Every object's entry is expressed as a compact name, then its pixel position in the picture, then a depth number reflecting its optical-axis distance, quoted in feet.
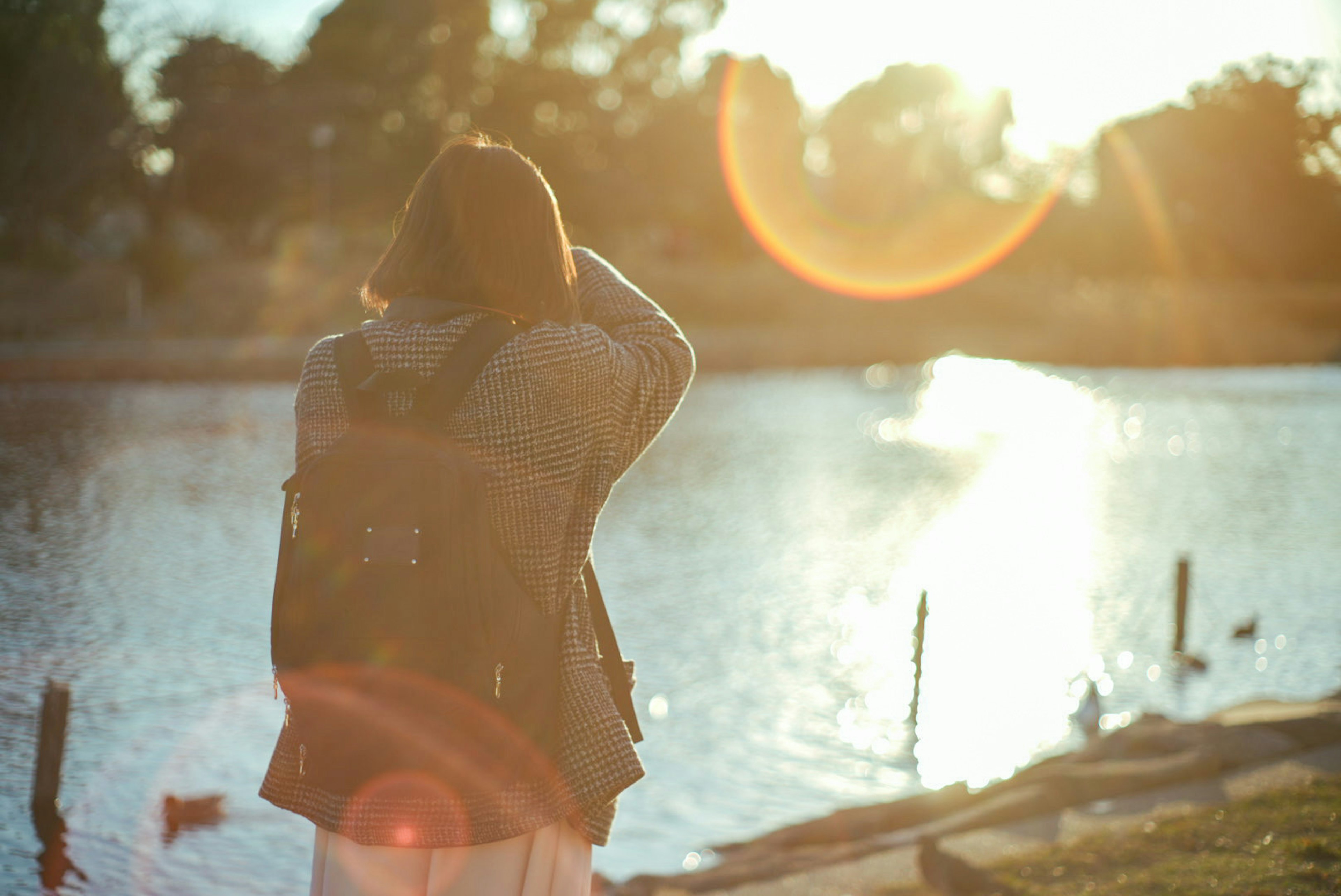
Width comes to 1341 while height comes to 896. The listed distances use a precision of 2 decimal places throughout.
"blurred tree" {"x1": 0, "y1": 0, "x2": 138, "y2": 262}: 115.03
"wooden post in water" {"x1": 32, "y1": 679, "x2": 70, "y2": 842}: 23.56
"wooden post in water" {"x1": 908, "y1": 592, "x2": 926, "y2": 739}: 36.60
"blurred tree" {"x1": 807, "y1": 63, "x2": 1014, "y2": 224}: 266.16
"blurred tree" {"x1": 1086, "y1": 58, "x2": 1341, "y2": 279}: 238.89
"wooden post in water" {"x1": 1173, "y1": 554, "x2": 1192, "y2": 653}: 43.04
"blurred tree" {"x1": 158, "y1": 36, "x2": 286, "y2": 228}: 135.13
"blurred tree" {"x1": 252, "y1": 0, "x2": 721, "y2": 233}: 156.87
